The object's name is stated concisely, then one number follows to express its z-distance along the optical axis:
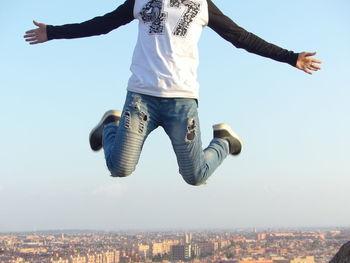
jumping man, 3.03
